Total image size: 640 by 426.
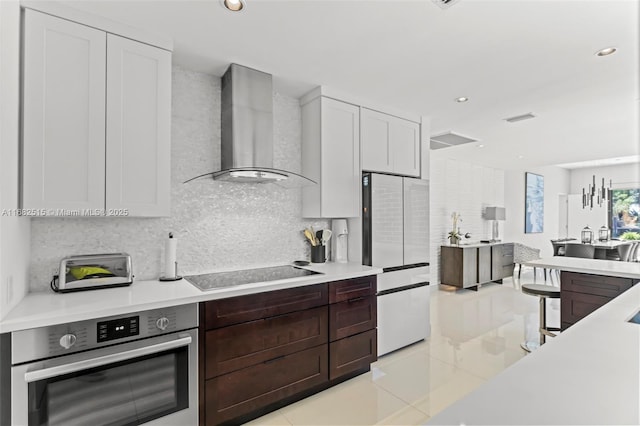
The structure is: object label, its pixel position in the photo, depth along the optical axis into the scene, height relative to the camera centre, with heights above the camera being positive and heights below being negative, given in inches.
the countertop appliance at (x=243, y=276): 88.0 -18.7
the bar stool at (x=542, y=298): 127.7 -33.3
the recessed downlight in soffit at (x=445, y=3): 70.0 +45.8
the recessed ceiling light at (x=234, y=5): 72.6 +47.3
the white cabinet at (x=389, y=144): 129.6 +29.8
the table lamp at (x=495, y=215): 269.4 +0.1
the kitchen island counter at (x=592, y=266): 107.8 -18.4
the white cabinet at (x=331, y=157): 117.7 +21.3
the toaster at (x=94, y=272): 77.2 -14.4
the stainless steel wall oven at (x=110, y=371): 58.8 -31.5
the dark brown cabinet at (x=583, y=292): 108.8 -26.6
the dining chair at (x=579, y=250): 203.3 -22.1
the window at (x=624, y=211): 322.3 +4.7
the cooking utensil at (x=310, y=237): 124.4 -8.6
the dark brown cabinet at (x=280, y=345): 79.1 -36.7
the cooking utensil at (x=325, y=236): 125.4 -8.3
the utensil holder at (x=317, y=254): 124.2 -15.1
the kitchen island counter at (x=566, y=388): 28.5 -17.7
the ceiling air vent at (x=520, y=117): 149.8 +46.0
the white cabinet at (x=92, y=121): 70.7 +21.8
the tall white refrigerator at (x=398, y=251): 123.7 -14.4
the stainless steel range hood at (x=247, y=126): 101.0 +27.9
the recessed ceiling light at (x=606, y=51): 91.0 +46.5
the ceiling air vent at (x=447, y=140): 184.3 +44.7
